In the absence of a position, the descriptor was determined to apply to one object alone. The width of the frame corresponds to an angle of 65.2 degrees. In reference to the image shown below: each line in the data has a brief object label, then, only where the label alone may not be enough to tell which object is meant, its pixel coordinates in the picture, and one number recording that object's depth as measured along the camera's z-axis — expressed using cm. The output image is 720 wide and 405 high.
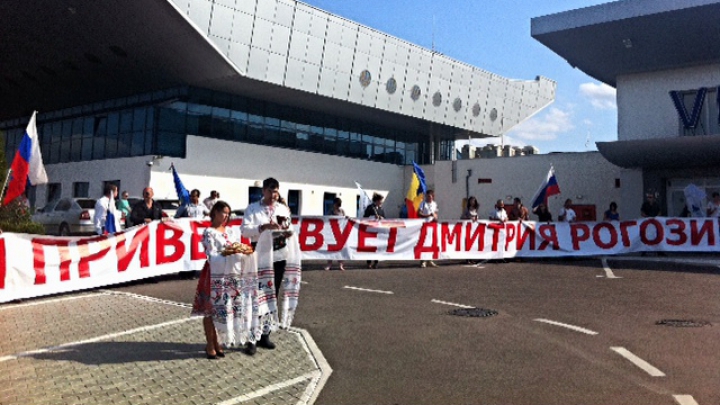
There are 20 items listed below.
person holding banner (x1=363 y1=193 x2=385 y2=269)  1551
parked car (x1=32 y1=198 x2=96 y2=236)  2144
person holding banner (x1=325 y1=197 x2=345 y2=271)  1582
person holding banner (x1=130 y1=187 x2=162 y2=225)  1216
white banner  964
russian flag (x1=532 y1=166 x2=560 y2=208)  1861
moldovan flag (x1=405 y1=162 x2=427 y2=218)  1847
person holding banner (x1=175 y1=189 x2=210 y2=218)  1367
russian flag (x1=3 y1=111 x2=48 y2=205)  1025
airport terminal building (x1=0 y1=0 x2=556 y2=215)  2711
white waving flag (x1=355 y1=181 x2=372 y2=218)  1891
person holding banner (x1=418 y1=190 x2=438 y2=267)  1608
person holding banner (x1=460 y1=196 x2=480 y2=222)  1666
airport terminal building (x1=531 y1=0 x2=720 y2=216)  2130
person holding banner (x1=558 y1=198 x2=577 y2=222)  1917
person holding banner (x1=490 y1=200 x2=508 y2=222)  1715
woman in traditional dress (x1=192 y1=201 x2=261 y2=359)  595
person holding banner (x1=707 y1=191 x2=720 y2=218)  1788
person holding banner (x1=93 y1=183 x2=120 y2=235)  1319
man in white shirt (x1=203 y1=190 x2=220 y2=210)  1426
